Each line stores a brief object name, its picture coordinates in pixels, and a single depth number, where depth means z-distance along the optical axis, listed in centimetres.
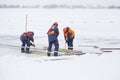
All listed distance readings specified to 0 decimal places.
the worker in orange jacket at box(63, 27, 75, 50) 1145
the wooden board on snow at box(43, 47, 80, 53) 1100
